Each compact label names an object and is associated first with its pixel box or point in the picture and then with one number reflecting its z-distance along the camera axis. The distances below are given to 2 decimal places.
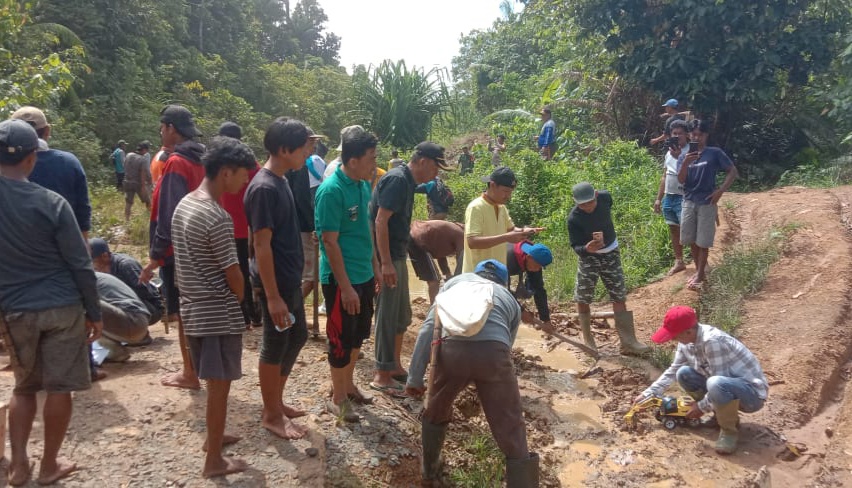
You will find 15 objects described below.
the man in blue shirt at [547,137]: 12.65
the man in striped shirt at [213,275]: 2.98
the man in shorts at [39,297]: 2.78
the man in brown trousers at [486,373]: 3.24
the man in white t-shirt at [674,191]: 7.07
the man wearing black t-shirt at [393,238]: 4.16
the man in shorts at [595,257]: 5.66
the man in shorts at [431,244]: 5.71
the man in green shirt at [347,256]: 3.66
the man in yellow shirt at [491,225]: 4.80
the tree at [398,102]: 20.19
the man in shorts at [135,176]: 10.62
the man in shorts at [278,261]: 3.24
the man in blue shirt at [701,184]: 6.68
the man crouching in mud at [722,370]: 4.22
